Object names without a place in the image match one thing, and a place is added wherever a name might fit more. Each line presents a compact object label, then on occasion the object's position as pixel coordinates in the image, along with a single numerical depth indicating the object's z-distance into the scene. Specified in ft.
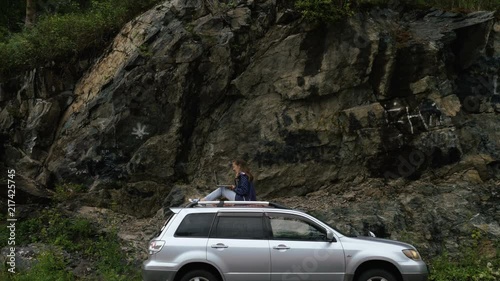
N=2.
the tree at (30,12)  57.87
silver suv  26.08
